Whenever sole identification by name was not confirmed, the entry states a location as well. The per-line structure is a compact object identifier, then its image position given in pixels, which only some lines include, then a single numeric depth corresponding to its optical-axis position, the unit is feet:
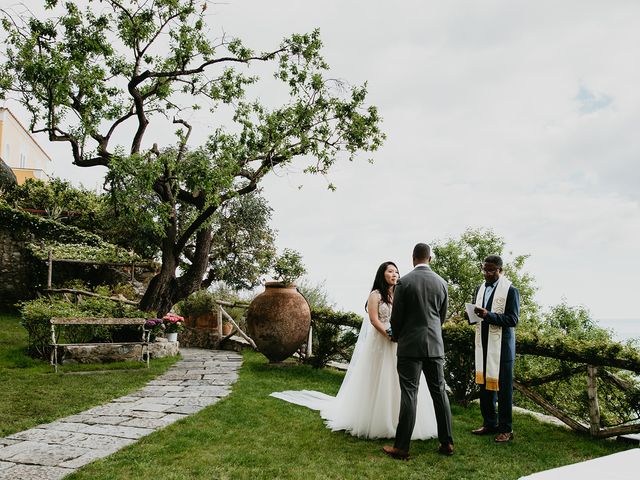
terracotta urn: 33.35
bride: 17.75
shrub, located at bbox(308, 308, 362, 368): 31.89
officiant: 17.95
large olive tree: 37.01
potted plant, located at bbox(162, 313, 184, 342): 41.93
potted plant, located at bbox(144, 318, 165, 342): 34.91
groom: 15.78
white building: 107.14
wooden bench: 30.01
